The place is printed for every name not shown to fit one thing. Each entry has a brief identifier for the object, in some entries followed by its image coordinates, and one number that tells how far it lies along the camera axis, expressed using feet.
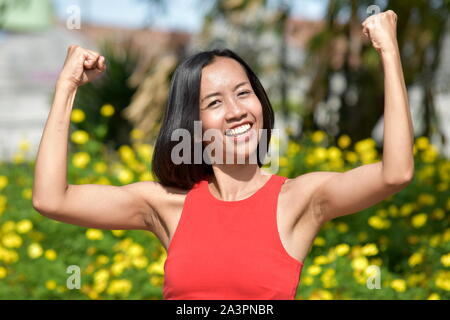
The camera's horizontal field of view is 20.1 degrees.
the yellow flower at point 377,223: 25.77
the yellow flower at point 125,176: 28.99
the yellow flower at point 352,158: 32.04
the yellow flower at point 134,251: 23.26
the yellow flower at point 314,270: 20.83
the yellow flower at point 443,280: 20.60
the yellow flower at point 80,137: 31.12
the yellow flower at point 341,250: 22.15
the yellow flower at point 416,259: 23.11
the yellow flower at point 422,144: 31.90
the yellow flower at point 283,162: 30.86
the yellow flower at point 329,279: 21.04
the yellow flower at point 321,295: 20.15
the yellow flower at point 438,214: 27.62
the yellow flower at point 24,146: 32.75
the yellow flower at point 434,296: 20.32
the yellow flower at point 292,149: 32.04
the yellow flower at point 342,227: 26.62
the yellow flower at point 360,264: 21.45
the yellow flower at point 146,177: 29.61
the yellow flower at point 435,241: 23.88
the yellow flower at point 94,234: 24.74
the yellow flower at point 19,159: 34.01
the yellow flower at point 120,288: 21.06
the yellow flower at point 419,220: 26.03
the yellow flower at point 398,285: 20.47
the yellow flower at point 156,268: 21.49
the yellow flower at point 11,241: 25.32
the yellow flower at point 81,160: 30.06
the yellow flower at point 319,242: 25.21
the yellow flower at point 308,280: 20.94
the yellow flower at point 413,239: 25.88
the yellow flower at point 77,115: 30.77
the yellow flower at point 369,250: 22.18
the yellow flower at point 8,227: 27.49
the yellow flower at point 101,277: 21.79
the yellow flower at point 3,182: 31.70
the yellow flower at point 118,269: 22.27
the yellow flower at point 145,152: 30.95
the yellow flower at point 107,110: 30.88
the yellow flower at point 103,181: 29.53
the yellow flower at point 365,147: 30.79
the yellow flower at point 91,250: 25.71
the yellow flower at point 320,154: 30.10
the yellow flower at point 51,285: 21.72
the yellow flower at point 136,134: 32.91
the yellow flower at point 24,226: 25.86
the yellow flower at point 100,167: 30.71
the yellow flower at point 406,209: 27.43
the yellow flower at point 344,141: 32.37
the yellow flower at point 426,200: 28.15
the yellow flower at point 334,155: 29.94
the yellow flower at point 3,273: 23.20
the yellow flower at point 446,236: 24.08
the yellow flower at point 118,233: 26.59
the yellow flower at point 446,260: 21.16
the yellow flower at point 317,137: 32.79
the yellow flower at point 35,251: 24.44
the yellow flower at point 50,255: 23.74
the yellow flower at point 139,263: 22.68
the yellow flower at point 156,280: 21.63
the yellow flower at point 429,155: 31.55
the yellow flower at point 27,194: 30.71
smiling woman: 10.37
